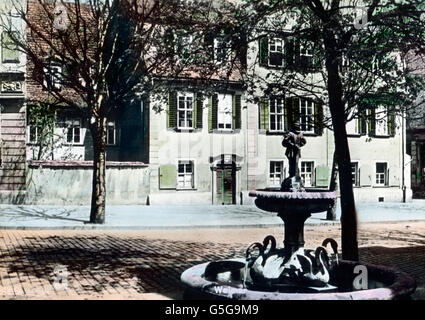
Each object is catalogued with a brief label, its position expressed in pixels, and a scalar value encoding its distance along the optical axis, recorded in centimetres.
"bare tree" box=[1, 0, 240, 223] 1538
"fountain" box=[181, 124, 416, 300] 611
